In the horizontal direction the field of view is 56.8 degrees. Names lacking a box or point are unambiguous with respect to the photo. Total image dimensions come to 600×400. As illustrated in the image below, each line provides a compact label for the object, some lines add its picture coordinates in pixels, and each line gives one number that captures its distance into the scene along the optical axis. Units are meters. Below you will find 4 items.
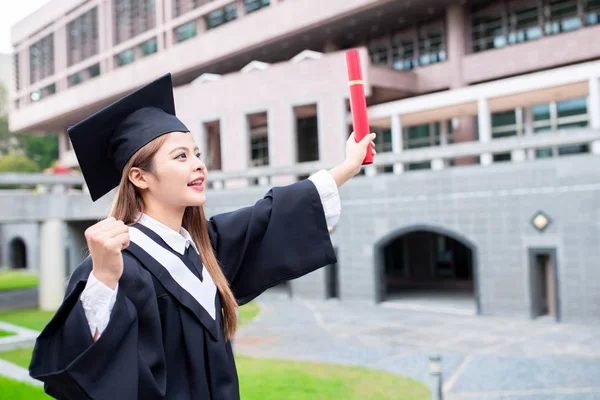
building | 13.85
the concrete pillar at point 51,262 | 17.58
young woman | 1.81
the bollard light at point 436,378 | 6.44
